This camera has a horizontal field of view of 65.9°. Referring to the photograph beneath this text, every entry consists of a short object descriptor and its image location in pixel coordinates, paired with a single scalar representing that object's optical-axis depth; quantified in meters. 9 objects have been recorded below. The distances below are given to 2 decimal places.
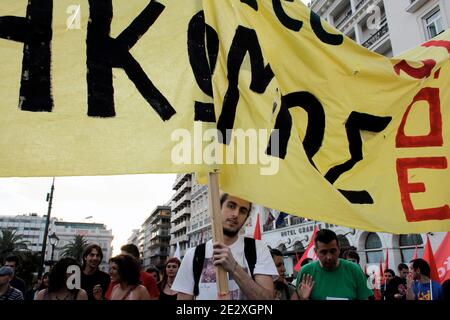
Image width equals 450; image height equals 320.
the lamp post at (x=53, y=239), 16.06
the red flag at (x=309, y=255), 8.46
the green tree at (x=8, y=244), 48.17
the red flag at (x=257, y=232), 9.52
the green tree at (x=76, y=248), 72.14
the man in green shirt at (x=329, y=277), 3.07
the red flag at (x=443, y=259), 5.98
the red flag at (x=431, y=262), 5.71
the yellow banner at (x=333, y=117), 2.26
